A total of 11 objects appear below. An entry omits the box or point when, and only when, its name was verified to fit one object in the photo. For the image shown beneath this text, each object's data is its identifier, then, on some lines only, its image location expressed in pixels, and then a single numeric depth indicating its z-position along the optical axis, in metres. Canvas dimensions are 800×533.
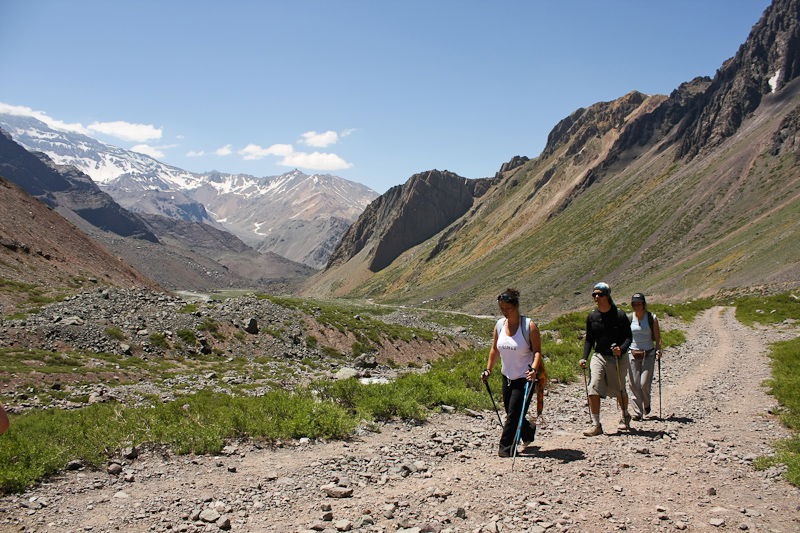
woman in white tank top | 8.84
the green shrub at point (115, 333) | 25.69
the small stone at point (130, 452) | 8.54
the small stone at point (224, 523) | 6.20
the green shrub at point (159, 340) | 26.39
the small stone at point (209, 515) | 6.35
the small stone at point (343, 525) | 6.00
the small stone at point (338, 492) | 7.08
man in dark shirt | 10.66
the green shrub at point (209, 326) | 29.34
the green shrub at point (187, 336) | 27.69
